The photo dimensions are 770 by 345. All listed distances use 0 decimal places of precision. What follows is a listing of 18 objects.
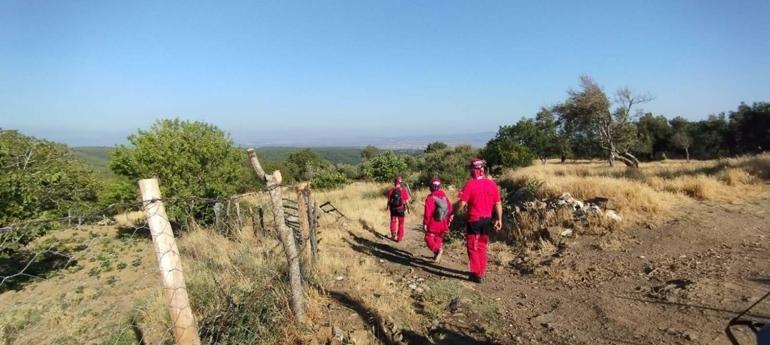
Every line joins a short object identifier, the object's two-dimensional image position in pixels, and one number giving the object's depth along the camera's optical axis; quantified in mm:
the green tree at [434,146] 45156
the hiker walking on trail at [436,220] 8289
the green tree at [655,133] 44191
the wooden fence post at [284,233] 4273
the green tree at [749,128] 35812
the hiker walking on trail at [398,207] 10617
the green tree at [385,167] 30438
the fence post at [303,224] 5754
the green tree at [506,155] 28469
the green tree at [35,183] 9352
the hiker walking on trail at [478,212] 6789
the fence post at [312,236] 7138
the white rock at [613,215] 8675
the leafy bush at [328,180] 29266
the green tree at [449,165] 21891
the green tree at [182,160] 13266
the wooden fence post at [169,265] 2961
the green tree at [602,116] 28359
